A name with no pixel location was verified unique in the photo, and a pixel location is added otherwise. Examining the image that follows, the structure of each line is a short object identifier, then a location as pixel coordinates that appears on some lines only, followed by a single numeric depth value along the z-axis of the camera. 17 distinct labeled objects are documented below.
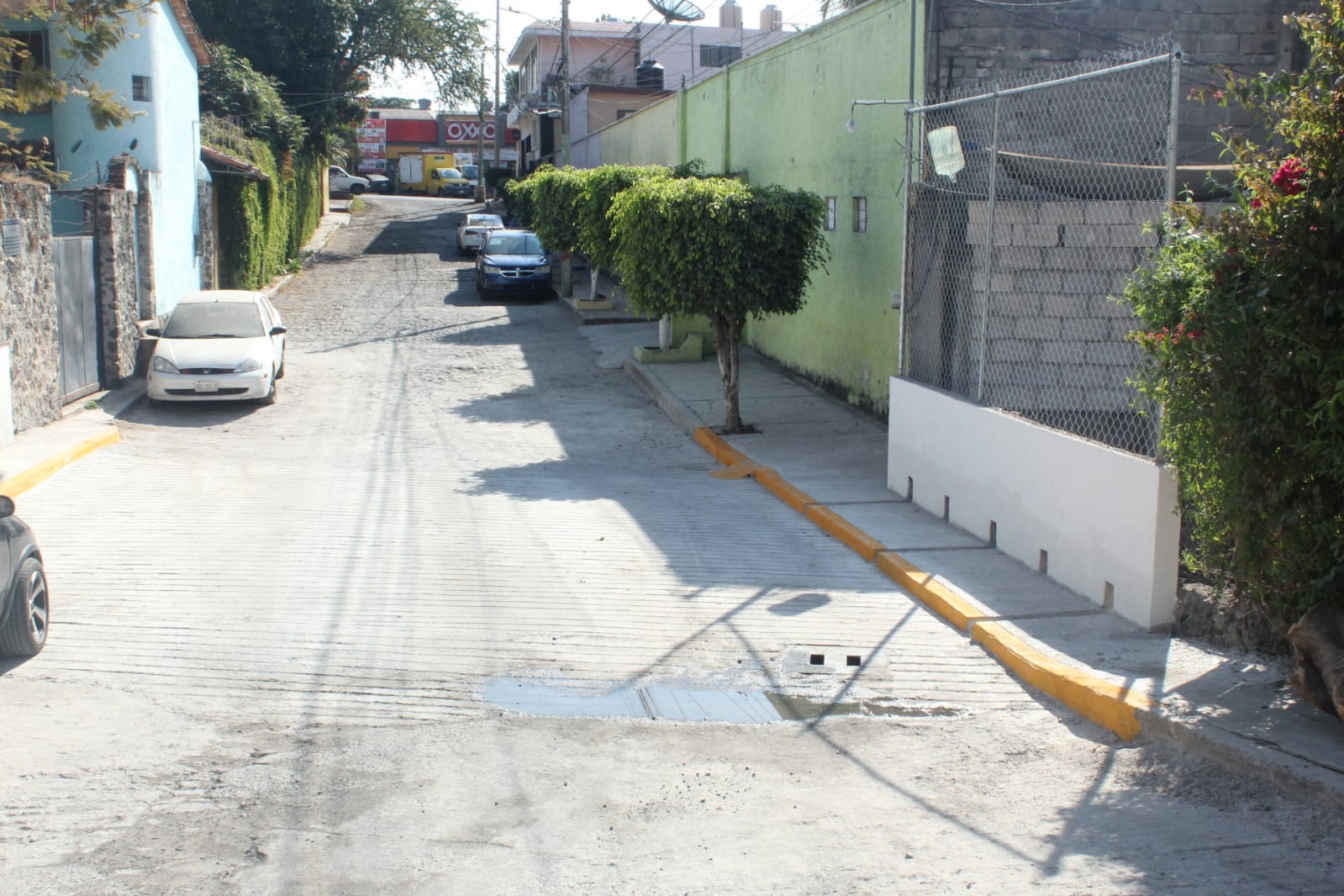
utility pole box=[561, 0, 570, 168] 37.84
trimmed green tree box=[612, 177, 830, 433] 14.20
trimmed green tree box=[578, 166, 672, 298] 22.95
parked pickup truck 68.56
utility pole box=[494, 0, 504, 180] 61.92
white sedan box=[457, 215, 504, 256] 40.25
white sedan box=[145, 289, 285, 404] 16.56
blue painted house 20.89
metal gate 15.92
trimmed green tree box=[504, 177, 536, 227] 34.86
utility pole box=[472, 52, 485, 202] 62.25
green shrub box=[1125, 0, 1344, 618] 5.48
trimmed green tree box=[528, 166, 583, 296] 26.78
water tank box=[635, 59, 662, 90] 44.69
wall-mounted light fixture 13.30
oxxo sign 91.94
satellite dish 28.30
